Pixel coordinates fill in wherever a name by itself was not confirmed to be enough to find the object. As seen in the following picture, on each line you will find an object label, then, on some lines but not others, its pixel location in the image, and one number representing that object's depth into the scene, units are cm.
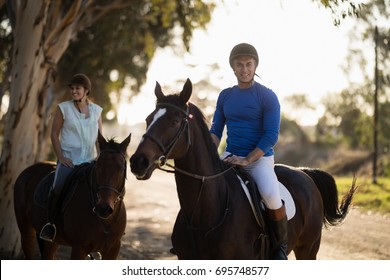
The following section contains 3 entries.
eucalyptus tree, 1906
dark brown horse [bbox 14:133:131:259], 1188
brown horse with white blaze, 861
